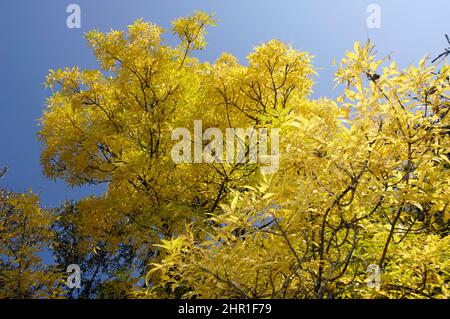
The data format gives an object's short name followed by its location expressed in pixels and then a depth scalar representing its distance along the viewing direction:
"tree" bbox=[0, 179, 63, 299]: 6.16
